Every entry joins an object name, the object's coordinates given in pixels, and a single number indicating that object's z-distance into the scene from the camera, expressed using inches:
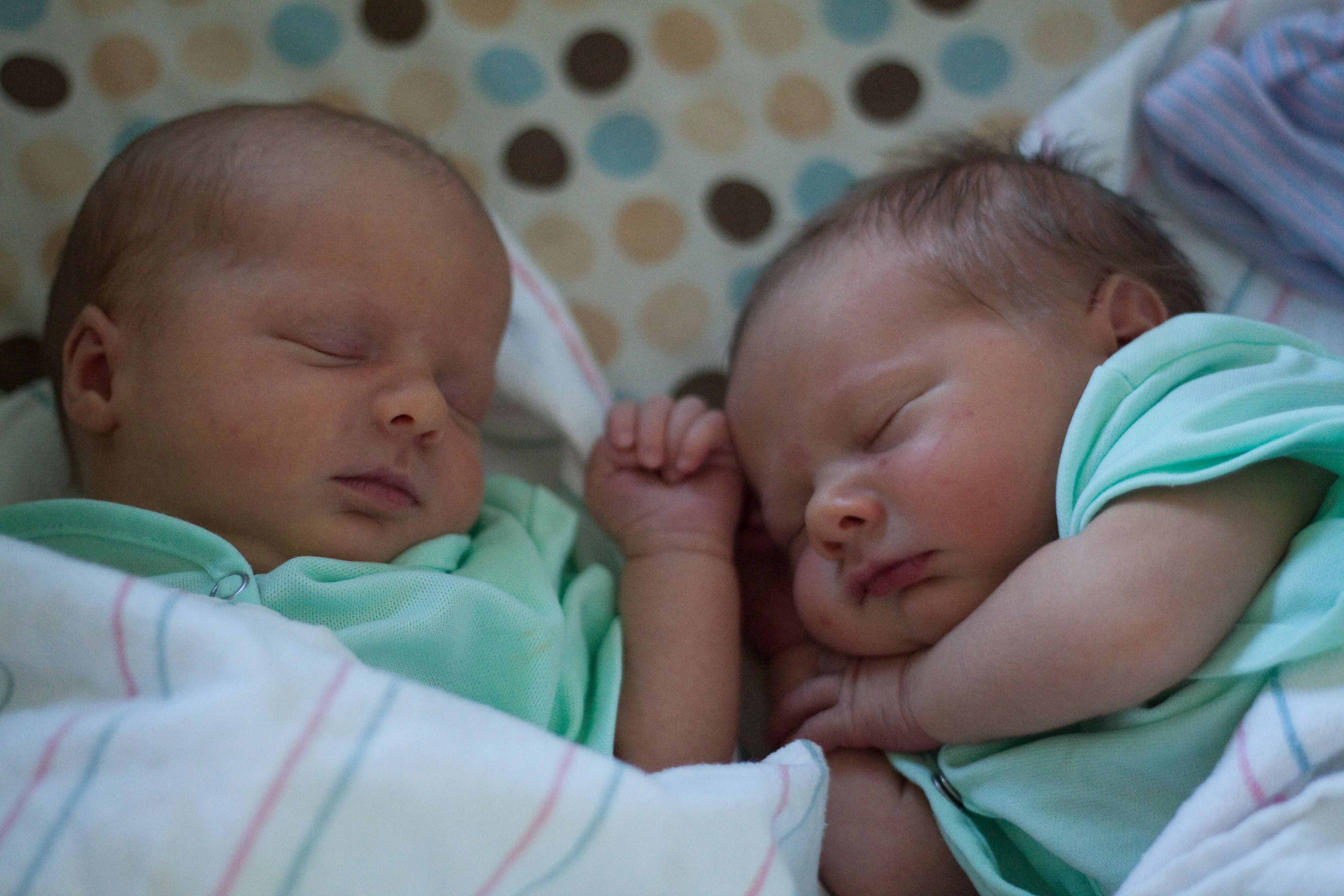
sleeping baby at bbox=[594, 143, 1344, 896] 20.1
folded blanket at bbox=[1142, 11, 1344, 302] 24.4
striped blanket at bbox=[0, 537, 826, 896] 18.1
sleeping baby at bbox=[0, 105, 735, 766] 21.0
